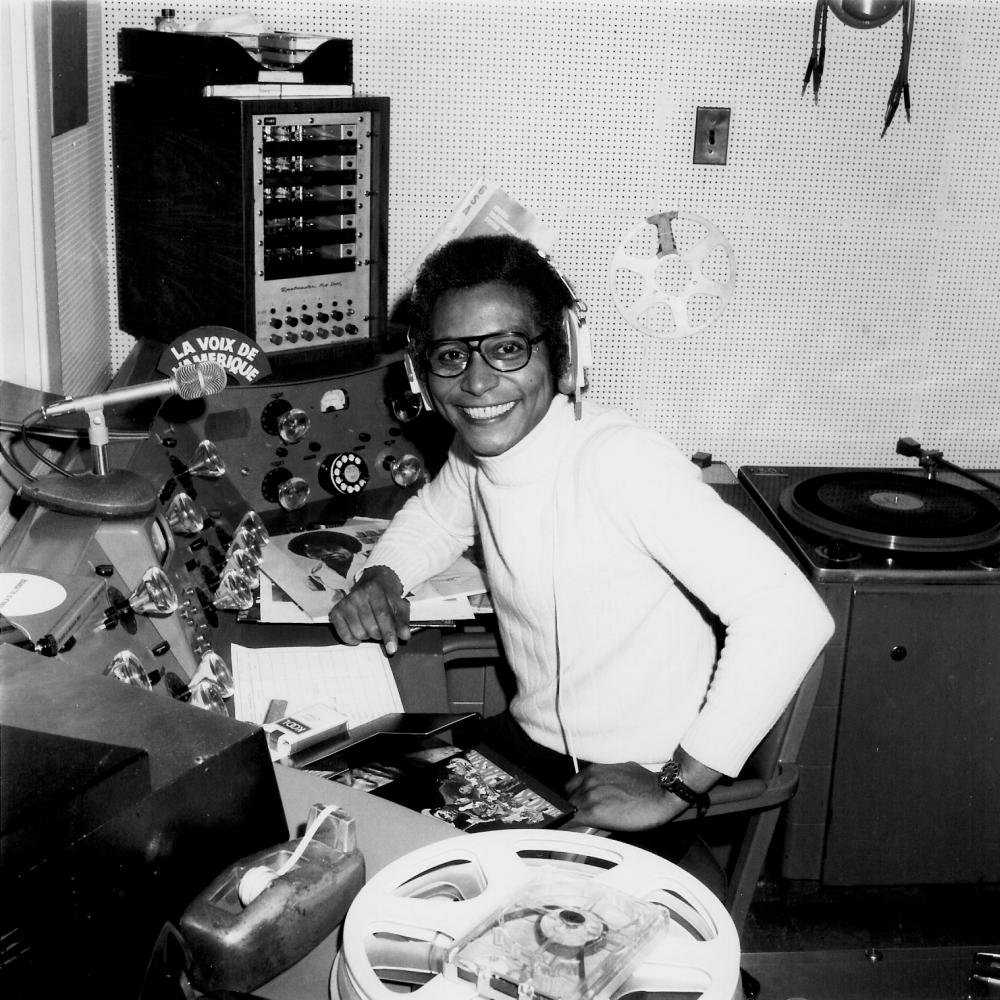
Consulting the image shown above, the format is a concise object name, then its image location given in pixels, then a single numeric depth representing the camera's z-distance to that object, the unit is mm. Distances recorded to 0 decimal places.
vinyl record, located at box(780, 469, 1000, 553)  2355
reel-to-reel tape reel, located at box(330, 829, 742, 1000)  863
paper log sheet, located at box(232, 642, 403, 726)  1585
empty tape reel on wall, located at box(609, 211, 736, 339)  2645
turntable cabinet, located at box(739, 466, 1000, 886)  2314
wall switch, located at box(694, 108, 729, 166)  2557
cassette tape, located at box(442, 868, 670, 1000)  850
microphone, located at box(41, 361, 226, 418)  1468
